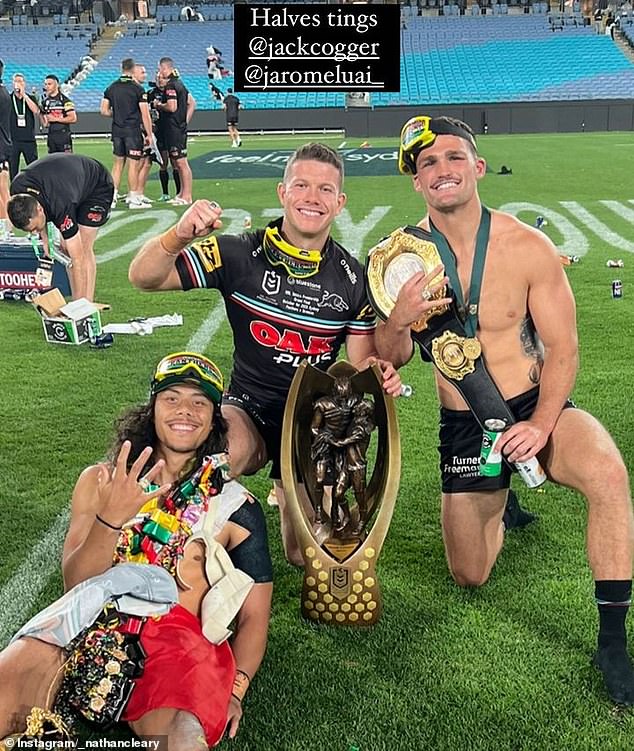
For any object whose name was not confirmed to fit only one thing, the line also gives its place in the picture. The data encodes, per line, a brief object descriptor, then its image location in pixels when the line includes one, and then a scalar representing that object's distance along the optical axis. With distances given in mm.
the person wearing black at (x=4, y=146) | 10867
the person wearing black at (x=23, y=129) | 13773
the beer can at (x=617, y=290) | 7477
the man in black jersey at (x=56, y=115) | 13549
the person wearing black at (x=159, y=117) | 13031
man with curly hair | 2244
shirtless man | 2873
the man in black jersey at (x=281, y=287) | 3189
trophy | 3105
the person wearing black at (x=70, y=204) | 6676
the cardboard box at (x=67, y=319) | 6535
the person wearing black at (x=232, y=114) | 25344
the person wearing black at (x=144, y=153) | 13039
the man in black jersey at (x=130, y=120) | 13000
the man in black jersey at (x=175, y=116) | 12945
